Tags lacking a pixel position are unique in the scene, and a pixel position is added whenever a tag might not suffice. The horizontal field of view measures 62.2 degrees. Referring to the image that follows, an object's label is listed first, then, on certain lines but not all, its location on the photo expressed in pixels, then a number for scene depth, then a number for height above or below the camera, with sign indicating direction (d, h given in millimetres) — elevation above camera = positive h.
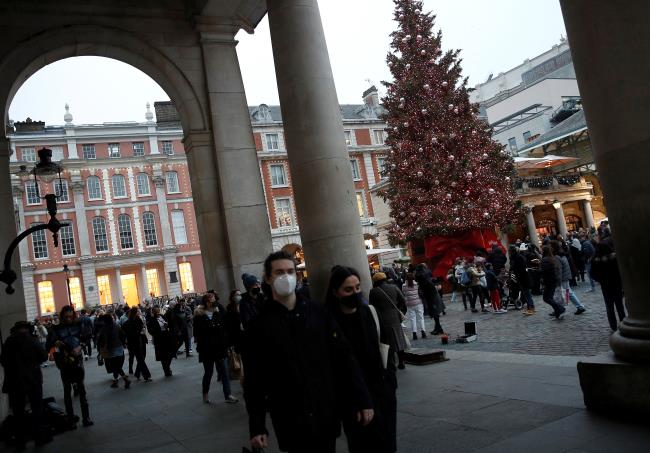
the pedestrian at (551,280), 11812 -1102
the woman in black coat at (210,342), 8422 -862
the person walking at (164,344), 12859 -1170
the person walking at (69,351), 8016 -603
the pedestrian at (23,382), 6980 -811
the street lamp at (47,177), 8355 +2205
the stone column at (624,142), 4109 +576
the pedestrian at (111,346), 12258 -943
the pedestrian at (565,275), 12092 -1147
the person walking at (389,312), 8281 -854
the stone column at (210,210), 10664 +1529
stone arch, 9734 +4771
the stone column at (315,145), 6988 +1619
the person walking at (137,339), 12586 -923
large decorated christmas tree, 22016 +4008
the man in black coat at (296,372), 3006 -574
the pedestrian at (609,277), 8867 -947
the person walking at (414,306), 12570 -1289
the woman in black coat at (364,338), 3658 -520
